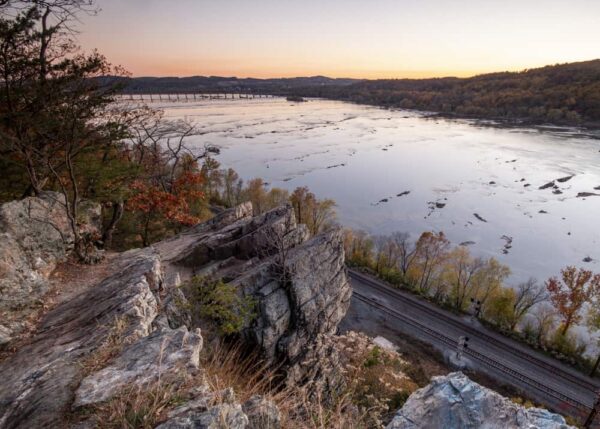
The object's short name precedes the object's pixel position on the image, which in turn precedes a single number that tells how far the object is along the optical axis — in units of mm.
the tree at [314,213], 40375
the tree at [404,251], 35500
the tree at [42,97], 9570
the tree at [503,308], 28281
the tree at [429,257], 33969
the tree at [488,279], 30295
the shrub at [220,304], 10727
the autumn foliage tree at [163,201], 18219
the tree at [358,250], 36750
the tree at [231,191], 47531
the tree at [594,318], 25597
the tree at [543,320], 27034
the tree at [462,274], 31141
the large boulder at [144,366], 4242
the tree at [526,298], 28336
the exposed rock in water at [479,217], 42806
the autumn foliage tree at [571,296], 26125
